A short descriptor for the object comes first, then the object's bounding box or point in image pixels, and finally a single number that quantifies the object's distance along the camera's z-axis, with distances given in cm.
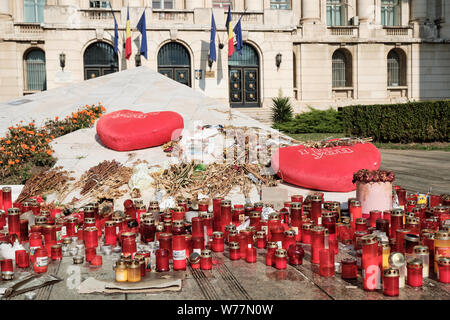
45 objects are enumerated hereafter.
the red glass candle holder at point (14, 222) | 604
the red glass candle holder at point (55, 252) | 532
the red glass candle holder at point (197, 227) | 549
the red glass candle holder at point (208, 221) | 592
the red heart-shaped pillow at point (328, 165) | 854
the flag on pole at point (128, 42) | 2431
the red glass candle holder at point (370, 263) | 423
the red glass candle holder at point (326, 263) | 460
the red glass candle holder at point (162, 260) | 476
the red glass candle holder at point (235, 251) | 524
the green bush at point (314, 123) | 2509
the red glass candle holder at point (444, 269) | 438
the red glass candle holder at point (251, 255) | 512
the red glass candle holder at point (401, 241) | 500
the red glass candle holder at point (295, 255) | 501
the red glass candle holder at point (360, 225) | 564
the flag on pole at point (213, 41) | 2473
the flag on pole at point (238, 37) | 2460
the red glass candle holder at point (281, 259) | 485
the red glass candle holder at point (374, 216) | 620
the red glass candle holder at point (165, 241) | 516
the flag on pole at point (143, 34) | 2420
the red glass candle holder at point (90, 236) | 553
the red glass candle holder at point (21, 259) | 505
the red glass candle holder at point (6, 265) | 472
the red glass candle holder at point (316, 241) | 505
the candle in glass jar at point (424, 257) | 455
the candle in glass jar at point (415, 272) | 428
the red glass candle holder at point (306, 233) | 574
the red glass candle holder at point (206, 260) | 490
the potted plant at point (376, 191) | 686
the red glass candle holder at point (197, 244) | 522
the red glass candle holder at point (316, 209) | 642
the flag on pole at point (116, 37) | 2459
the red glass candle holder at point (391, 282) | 404
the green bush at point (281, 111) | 2589
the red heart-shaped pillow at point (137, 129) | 1060
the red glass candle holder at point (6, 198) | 759
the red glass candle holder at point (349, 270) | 451
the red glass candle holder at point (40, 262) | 488
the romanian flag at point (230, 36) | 2453
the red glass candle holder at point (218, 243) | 549
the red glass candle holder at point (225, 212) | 623
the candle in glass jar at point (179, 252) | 485
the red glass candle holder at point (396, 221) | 557
